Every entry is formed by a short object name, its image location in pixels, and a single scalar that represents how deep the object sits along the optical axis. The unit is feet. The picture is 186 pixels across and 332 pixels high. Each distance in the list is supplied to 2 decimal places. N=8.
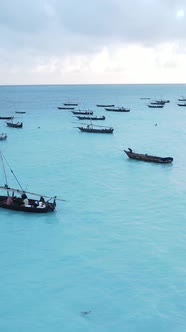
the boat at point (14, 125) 222.89
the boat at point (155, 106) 366.65
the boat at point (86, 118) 262.67
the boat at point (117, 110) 323.98
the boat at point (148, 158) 132.67
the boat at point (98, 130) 203.29
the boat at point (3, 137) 183.83
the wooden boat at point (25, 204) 83.25
